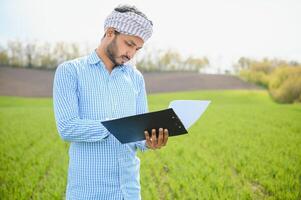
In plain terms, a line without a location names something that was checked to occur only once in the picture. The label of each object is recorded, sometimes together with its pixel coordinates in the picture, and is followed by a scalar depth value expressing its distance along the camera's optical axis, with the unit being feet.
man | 4.88
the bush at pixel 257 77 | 115.28
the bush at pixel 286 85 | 66.28
